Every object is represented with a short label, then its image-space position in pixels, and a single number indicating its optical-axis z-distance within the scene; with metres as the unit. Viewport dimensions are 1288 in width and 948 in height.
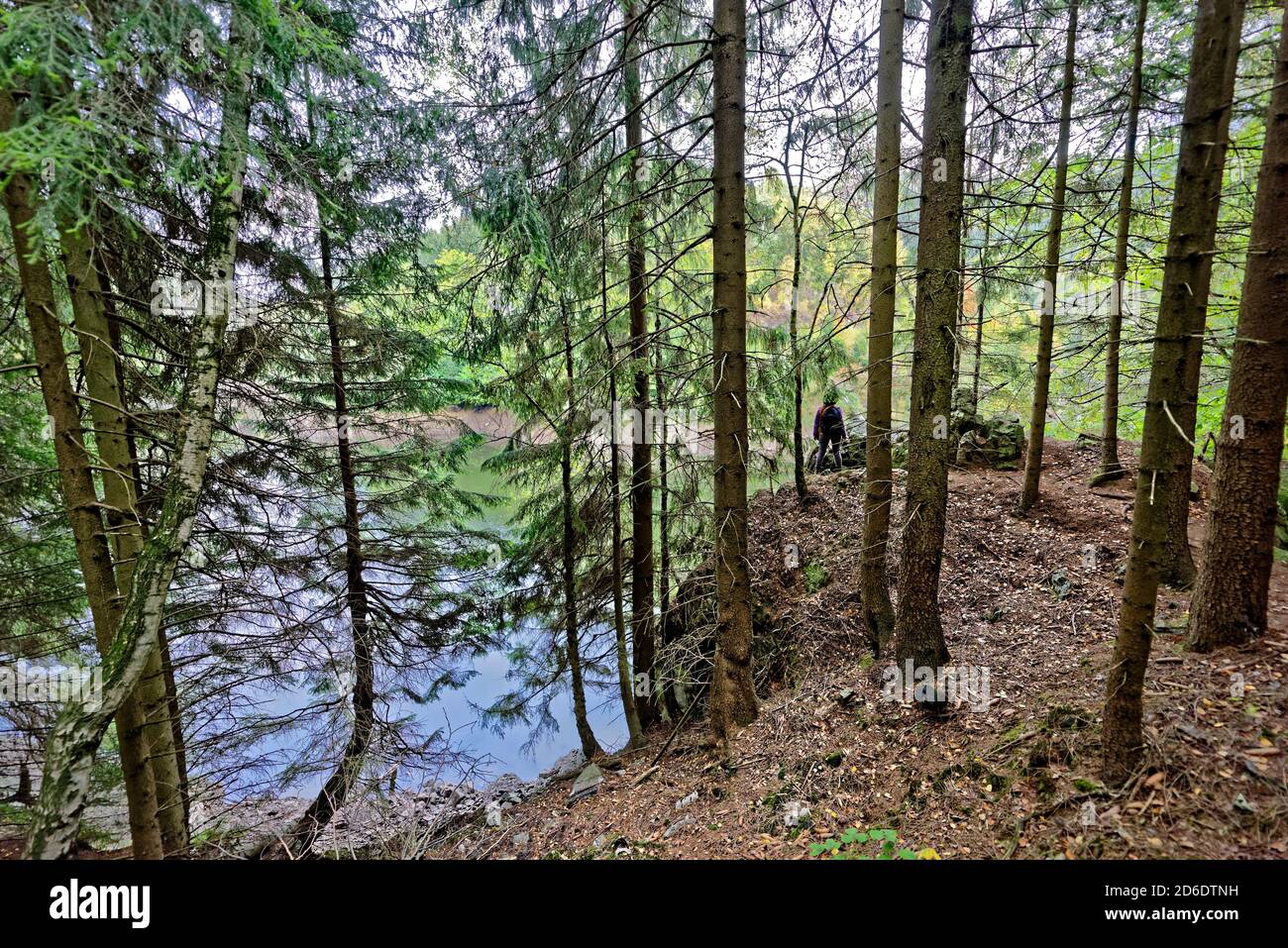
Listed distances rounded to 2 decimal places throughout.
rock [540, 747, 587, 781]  8.77
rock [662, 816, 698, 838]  4.86
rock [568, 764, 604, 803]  7.10
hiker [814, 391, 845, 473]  10.44
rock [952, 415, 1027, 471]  10.02
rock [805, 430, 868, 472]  10.88
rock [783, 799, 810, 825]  4.15
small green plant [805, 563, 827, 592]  7.63
